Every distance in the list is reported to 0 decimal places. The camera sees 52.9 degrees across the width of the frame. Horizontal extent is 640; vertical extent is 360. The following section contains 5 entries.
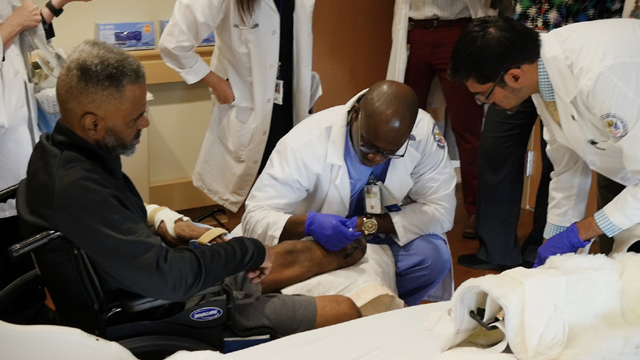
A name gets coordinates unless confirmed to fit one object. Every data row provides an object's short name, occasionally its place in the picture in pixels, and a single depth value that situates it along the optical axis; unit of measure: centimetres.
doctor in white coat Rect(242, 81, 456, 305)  179
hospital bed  111
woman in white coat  238
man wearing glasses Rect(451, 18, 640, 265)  158
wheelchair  129
